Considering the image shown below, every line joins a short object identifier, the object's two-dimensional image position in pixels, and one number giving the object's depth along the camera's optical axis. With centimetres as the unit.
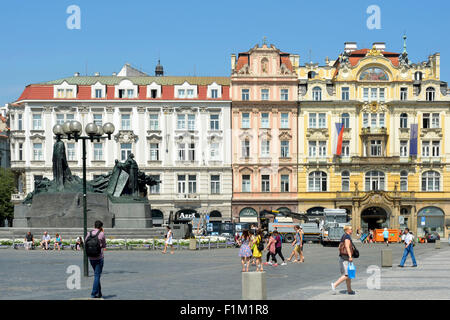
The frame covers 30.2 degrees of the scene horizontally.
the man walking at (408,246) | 3142
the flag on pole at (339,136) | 8169
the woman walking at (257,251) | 2985
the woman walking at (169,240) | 4172
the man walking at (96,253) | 1904
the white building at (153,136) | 8169
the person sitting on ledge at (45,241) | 4109
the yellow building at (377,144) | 8275
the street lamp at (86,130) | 2576
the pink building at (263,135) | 8219
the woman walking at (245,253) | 2881
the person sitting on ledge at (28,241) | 4156
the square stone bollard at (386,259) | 3209
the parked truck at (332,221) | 6003
